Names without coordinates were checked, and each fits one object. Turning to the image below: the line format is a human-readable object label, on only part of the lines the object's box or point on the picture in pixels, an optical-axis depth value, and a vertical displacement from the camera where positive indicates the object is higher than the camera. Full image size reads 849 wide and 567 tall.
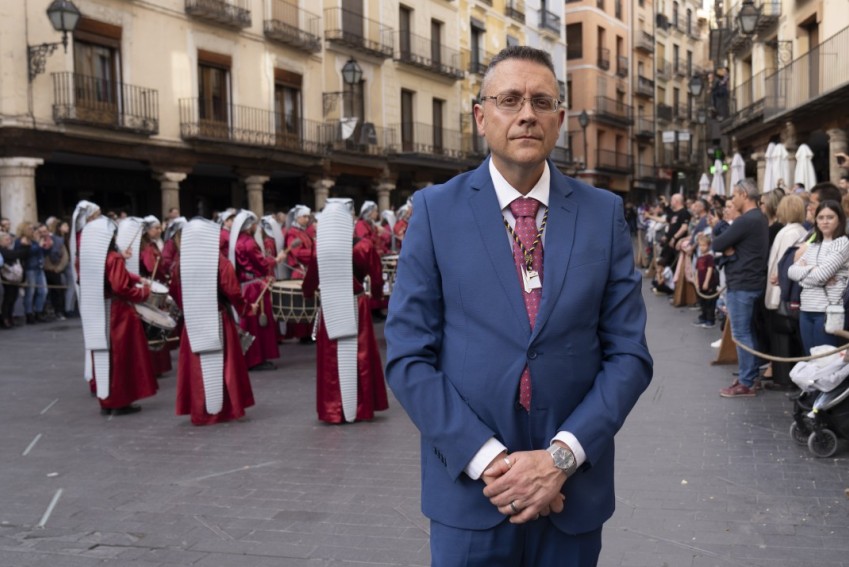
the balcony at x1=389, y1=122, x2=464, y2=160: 32.16 +4.35
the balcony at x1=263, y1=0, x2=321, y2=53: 25.08 +6.81
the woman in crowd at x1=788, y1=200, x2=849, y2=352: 6.87 -0.22
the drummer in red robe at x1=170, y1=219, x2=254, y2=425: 7.67 -0.78
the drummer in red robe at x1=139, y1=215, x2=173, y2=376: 10.20 -0.08
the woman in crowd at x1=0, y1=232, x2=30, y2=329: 15.05 -0.08
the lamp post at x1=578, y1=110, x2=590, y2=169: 32.93 +4.98
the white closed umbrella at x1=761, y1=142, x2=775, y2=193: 16.11 +1.36
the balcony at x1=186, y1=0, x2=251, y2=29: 22.23 +6.48
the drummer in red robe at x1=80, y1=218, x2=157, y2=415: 8.02 -0.60
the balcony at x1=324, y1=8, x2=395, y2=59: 27.81 +7.49
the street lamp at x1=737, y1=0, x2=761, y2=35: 18.41 +4.87
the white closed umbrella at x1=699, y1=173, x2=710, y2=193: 25.00 +1.80
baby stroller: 5.97 -1.11
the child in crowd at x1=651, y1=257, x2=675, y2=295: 18.66 -0.74
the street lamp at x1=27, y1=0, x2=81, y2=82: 16.52 +4.73
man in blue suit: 2.31 -0.26
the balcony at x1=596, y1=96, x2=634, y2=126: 48.44 +7.93
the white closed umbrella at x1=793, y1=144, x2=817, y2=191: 15.29 +1.30
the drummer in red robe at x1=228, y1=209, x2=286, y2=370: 10.51 -0.18
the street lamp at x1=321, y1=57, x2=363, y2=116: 23.36 +4.94
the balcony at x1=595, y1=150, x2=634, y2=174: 49.00 +5.03
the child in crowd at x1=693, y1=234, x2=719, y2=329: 13.36 -0.58
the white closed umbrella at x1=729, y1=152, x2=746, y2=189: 18.92 +1.69
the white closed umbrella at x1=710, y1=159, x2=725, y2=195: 21.64 +1.57
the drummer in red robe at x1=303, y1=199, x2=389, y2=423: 7.52 -0.84
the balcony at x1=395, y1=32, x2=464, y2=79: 31.94 +7.66
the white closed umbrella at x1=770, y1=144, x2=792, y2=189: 15.97 +1.53
